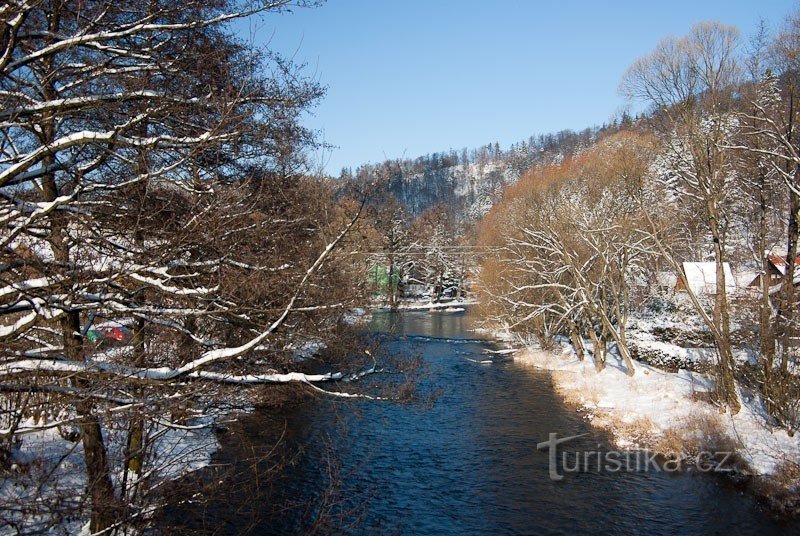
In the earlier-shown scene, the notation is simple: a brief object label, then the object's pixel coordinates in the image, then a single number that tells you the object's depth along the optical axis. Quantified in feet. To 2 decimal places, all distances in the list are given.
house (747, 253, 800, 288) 48.55
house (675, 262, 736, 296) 101.96
